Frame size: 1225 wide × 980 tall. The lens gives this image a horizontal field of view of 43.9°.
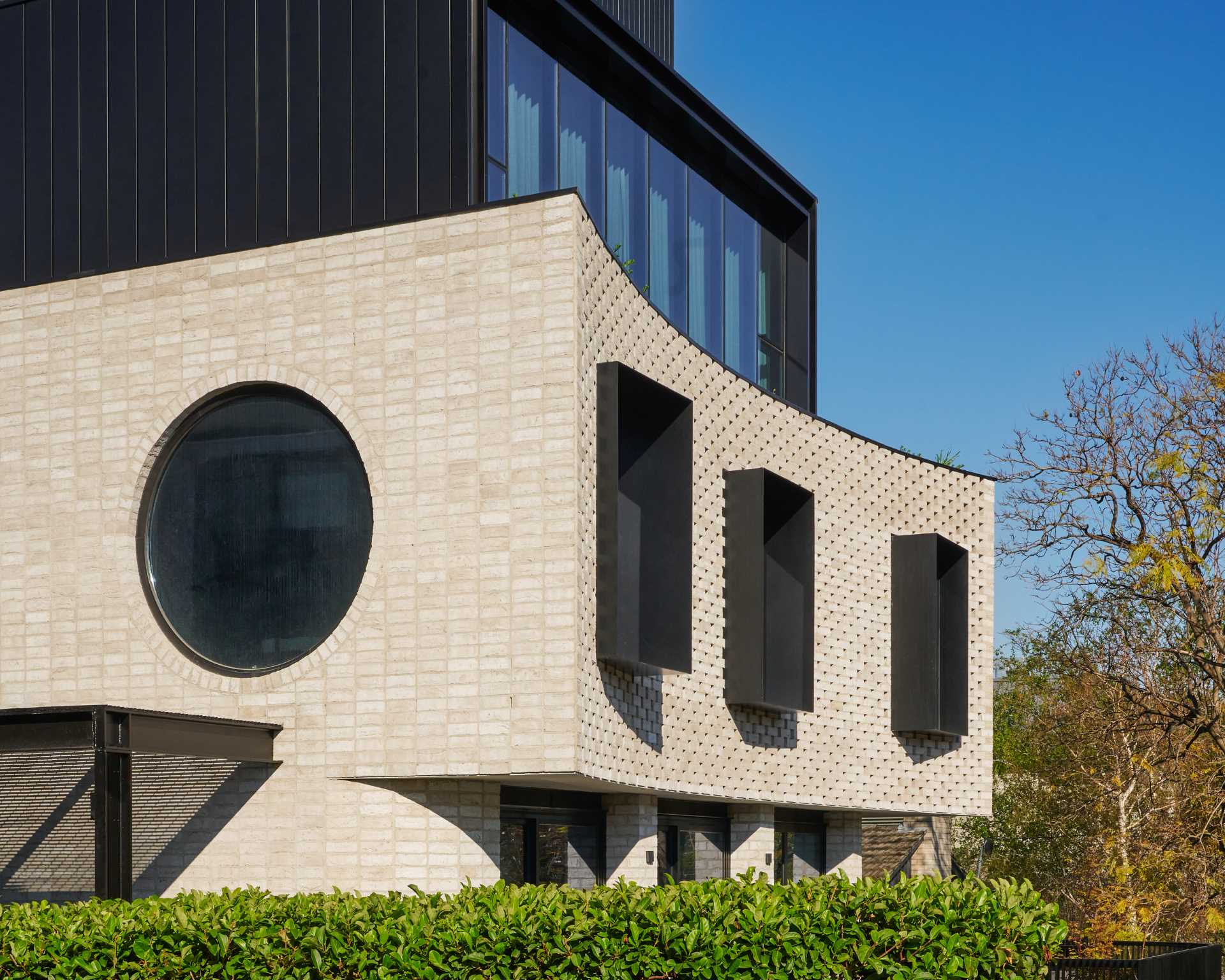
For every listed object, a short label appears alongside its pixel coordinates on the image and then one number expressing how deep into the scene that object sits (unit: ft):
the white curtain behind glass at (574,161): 59.62
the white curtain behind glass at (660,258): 67.72
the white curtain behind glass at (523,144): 54.75
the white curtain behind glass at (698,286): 71.31
